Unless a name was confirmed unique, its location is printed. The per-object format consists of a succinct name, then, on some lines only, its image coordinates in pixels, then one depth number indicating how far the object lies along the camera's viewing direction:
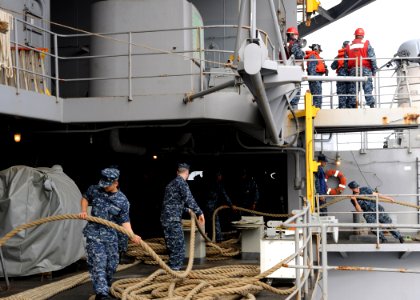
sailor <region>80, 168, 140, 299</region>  6.19
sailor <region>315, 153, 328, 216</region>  12.77
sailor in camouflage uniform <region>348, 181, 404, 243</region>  11.46
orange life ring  13.88
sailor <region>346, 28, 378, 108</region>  12.19
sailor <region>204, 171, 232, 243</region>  11.91
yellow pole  10.64
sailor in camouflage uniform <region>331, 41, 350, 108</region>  12.52
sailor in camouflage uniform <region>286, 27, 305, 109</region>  12.23
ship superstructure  8.51
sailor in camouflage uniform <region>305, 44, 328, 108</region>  12.63
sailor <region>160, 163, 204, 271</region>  7.86
